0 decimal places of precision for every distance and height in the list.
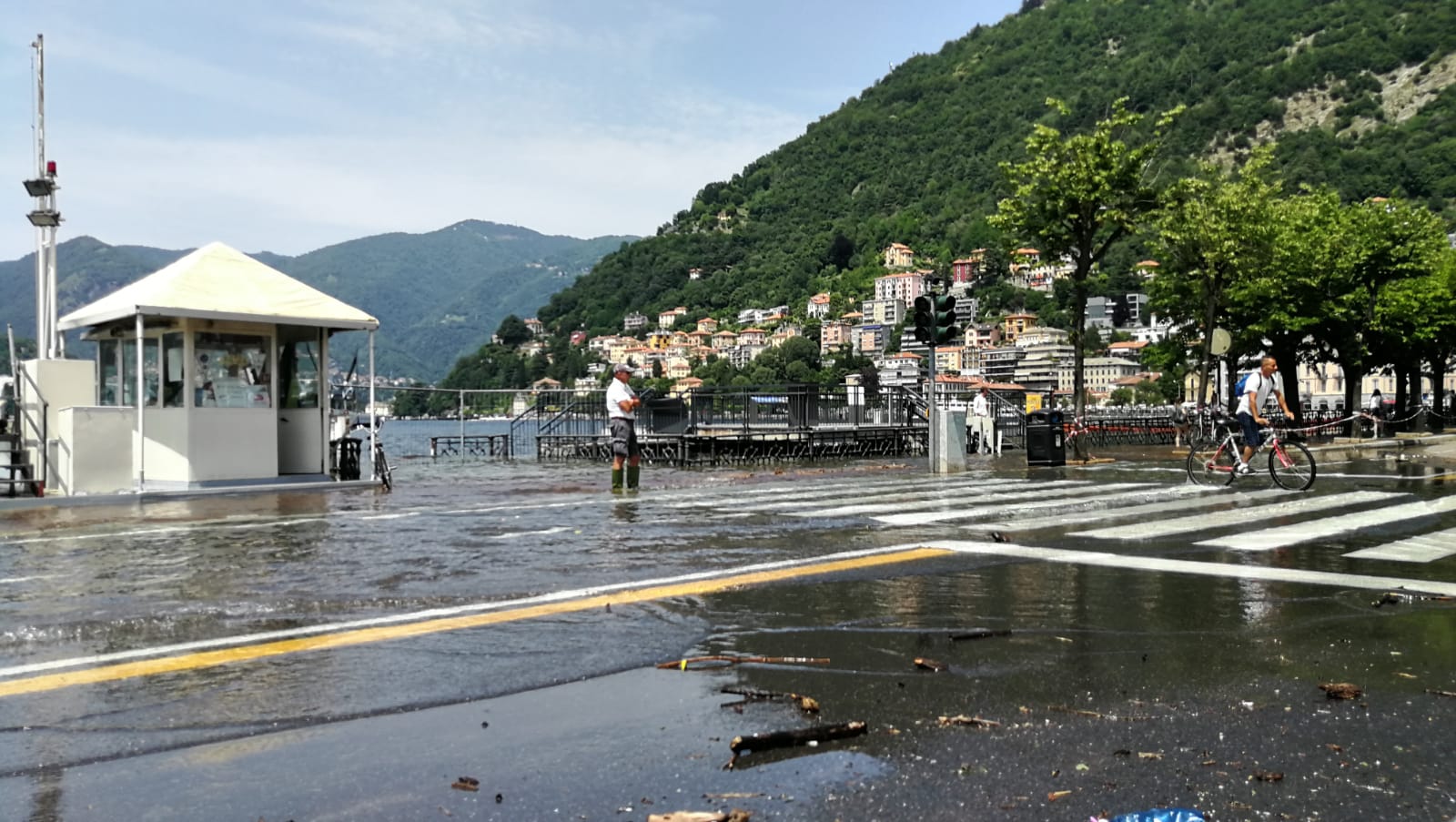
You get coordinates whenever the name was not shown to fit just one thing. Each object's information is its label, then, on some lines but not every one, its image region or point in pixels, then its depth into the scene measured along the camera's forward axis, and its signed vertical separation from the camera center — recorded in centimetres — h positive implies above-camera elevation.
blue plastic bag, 303 -117
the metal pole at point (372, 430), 1657 -35
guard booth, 1484 +42
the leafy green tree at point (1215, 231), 3434 +558
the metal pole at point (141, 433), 1452 -33
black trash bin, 2088 -75
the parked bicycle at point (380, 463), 1703 -91
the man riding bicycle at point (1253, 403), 1509 -3
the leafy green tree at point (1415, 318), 4219 +332
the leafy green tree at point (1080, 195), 2839 +559
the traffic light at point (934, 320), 1941 +152
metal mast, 1675 +271
